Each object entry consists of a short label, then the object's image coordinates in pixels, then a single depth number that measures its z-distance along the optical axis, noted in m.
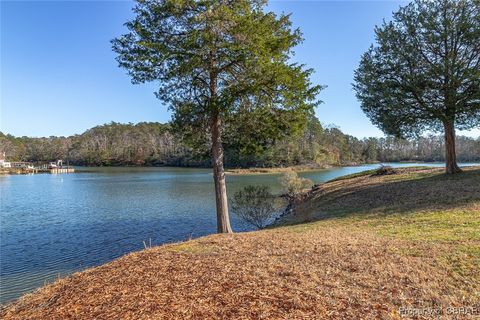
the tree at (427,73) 16.64
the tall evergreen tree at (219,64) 10.20
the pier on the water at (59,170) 99.38
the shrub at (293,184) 29.56
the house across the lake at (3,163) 101.44
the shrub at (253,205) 18.56
